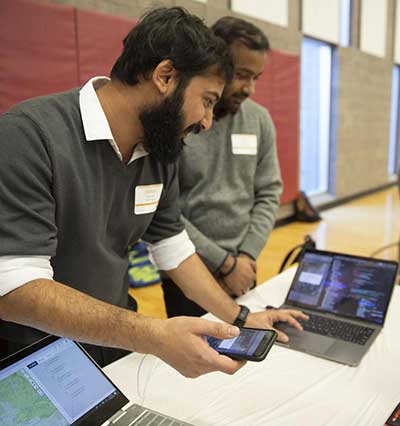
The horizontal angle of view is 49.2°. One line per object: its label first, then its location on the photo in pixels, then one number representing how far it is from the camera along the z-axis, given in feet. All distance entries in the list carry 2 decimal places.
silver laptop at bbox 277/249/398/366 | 3.96
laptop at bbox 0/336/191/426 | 2.52
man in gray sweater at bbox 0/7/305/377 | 2.52
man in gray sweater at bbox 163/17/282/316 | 5.10
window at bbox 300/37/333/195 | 18.39
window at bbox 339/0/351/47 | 19.94
